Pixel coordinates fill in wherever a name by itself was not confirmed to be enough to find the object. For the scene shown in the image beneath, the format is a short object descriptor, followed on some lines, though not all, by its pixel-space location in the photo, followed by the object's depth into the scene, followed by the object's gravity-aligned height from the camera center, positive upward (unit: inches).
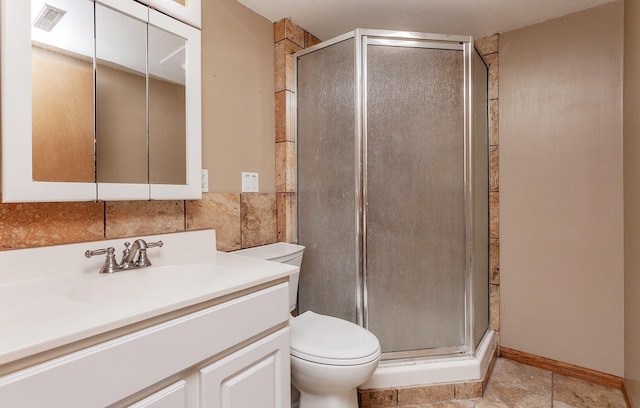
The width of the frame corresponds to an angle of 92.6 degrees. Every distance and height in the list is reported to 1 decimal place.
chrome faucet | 44.2 -8.2
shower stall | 66.5 +1.6
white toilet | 47.8 -25.5
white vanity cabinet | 23.6 -15.6
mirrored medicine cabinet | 37.4 +14.7
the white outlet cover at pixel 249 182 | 69.4 +4.4
